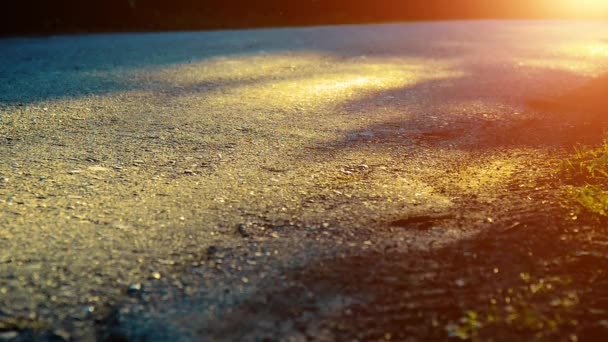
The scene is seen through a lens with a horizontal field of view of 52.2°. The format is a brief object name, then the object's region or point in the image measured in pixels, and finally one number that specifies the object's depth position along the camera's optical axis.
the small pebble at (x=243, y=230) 2.62
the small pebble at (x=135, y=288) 2.16
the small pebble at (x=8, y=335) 1.91
